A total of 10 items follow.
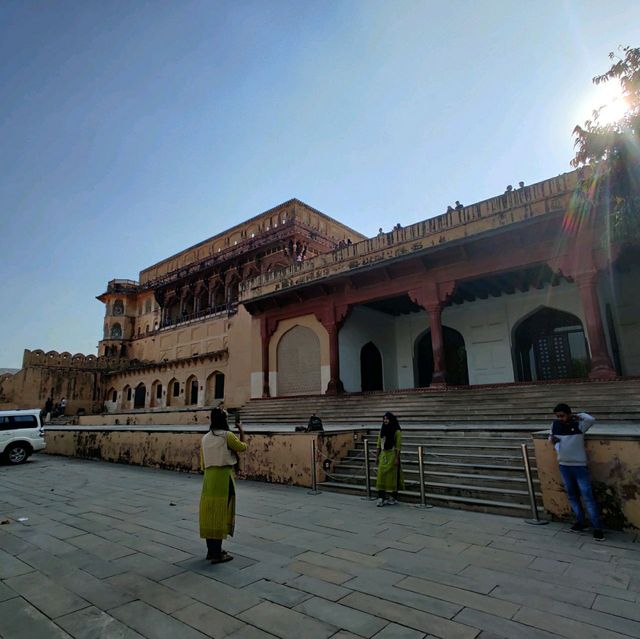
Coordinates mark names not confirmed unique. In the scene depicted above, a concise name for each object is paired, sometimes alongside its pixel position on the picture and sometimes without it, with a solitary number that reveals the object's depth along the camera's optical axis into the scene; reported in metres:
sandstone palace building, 12.33
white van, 12.58
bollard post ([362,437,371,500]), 6.76
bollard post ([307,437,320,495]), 7.30
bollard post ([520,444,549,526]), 5.12
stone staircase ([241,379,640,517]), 6.30
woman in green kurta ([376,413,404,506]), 6.36
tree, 7.84
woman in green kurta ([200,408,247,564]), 3.95
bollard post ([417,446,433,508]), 6.12
